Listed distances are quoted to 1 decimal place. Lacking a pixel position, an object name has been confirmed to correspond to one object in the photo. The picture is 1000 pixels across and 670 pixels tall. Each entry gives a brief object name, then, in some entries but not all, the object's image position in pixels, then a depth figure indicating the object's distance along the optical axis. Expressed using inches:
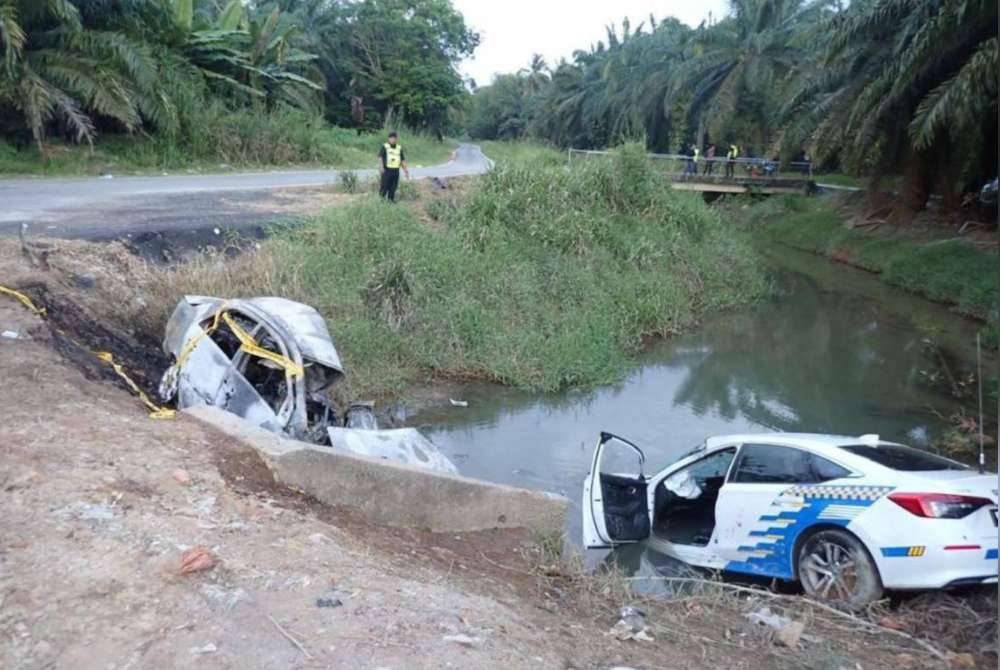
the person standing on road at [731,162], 1518.1
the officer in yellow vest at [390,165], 688.4
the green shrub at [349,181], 794.8
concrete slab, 265.7
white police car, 247.3
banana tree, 1042.7
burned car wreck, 352.2
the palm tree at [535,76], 4042.8
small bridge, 1435.8
